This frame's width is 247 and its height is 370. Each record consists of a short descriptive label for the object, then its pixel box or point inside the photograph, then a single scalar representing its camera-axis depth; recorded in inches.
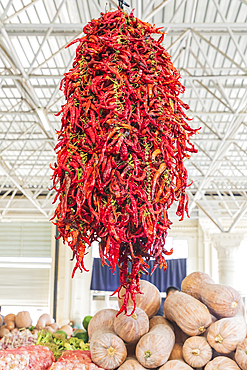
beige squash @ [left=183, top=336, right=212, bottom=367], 96.0
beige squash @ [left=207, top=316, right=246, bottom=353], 96.6
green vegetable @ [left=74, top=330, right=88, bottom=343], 161.3
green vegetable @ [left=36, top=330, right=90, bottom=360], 119.0
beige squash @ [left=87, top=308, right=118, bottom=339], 103.7
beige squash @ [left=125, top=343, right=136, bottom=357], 101.3
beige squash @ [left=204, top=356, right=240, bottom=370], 94.0
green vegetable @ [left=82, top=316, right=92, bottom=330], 162.5
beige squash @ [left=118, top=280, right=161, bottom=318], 105.0
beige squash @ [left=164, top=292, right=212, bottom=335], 98.3
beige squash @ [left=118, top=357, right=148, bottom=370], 93.4
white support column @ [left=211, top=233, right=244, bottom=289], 571.2
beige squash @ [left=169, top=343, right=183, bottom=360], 100.6
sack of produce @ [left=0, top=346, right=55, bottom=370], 94.2
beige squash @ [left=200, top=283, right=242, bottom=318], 102.2
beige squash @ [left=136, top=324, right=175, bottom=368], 91.9
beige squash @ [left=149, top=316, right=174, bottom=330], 104.0
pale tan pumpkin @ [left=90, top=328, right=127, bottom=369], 93.7
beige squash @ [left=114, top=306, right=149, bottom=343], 96.9
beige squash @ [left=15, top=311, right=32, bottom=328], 285.0
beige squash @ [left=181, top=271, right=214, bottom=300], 108.2
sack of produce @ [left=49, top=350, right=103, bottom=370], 93.7
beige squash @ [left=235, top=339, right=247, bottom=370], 92.8
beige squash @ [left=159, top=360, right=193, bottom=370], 92.9
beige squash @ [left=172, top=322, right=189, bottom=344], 105.0
